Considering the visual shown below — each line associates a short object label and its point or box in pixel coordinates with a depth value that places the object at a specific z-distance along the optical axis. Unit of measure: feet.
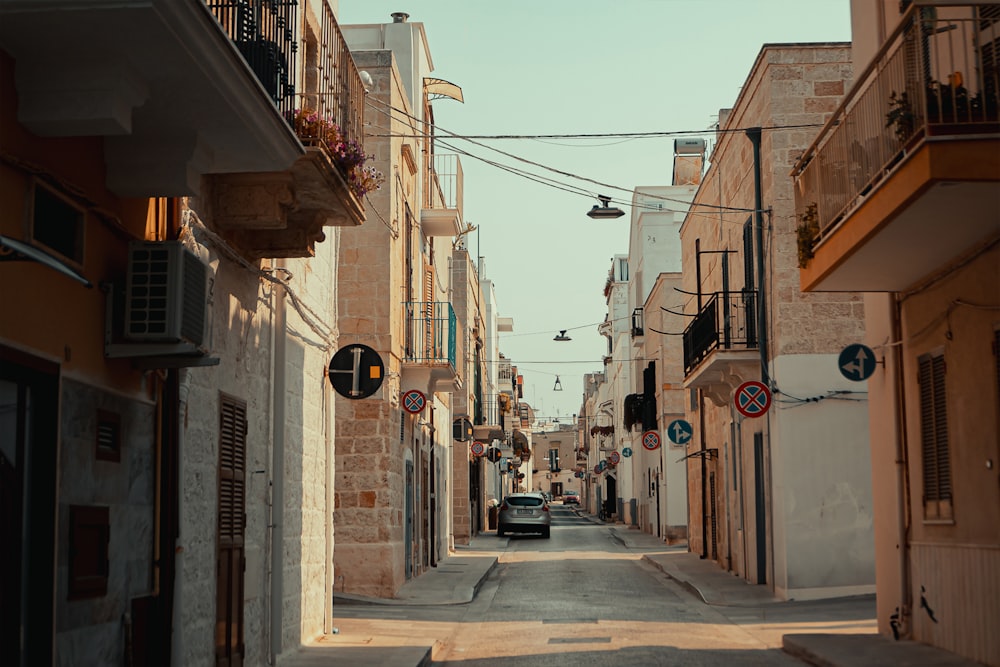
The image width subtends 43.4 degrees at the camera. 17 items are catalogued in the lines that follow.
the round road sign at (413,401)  72.38
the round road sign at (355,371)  47.98
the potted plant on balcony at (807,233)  46.37
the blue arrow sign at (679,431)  92.63
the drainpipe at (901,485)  45.32
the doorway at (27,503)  20.95
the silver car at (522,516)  146.10
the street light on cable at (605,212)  69.86
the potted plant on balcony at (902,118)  36.52
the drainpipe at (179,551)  29.01
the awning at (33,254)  16.85
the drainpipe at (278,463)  40.32
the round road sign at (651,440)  124.16
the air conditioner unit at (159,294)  25.25
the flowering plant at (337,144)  33.10
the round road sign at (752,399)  64.95
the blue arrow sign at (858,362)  47.03
